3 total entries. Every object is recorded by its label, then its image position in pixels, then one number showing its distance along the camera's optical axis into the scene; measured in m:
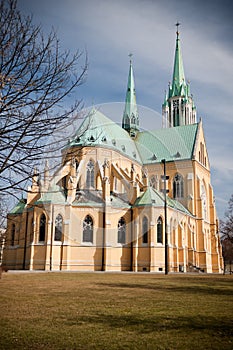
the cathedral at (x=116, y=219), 40.38
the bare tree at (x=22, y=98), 8.61
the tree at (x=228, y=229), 43.12
